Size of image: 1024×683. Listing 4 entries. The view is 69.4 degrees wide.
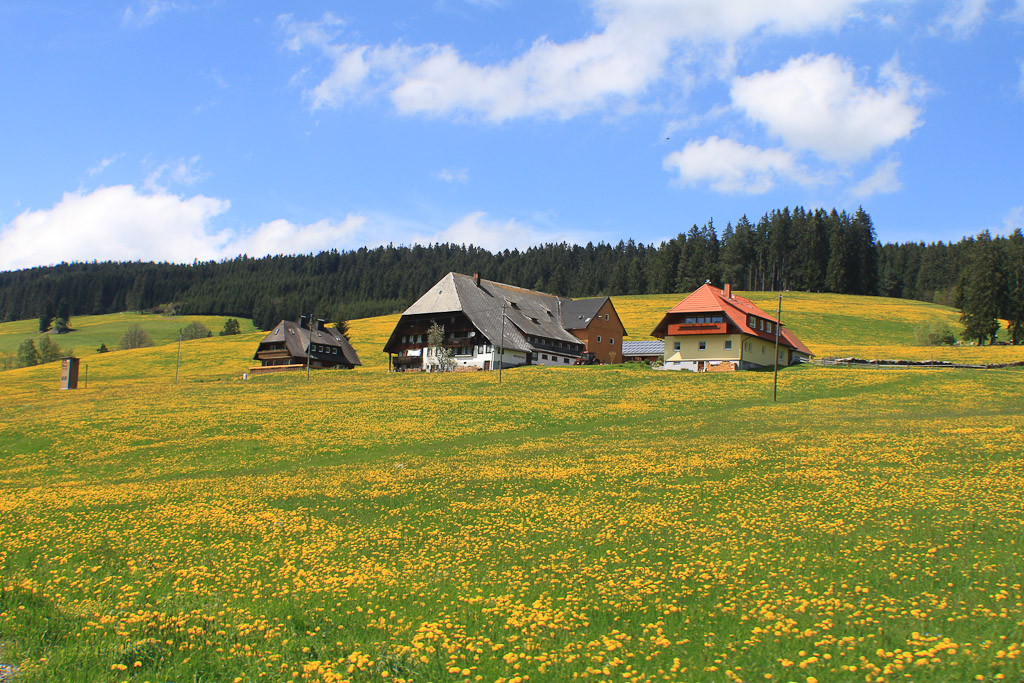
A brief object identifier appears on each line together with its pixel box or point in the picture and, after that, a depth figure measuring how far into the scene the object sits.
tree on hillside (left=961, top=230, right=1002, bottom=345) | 100.31
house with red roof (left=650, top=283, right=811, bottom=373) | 68.56
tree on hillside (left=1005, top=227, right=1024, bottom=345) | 102.50
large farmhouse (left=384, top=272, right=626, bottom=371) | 78.56
